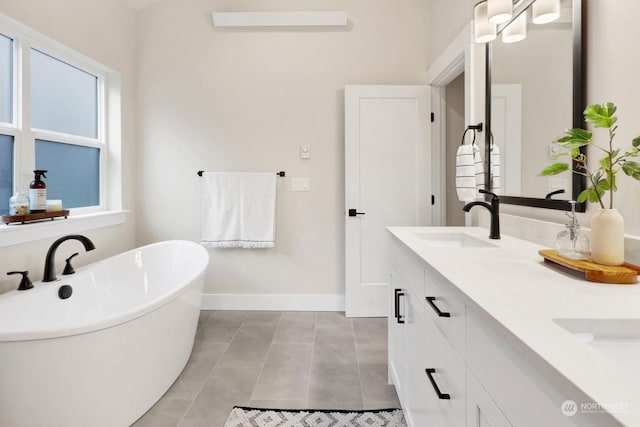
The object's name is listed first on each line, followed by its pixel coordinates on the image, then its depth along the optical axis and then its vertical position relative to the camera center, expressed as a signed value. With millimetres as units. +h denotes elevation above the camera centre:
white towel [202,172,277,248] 2904 -47
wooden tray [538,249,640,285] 853 -190
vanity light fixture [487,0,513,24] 1539 +944
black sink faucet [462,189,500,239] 1515 -75
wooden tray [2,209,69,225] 1787 -81
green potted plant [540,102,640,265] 921 +53
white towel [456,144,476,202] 1853 +171
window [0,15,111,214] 1909 +592
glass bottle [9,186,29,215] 1841 -3
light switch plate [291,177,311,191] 2971 +175
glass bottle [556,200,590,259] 1019 -133
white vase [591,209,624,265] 924 -108
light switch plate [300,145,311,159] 2951 +472
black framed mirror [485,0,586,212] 1211 +435
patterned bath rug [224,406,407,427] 1551 -1076
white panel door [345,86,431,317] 2795 +218
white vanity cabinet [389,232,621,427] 499 -372
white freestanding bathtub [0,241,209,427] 1203 -651
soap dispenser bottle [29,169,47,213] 1926 +57
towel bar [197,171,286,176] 2937 +276
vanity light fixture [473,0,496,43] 1707 +962
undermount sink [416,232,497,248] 1658 -197
